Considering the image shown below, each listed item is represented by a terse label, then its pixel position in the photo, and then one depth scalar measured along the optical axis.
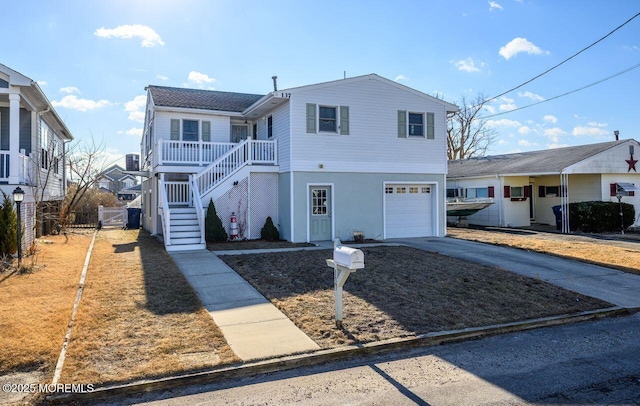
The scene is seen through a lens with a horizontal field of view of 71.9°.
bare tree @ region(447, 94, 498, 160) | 43.88
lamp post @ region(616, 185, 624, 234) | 19.87
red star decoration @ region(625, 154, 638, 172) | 22.17
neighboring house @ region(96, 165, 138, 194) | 62.06
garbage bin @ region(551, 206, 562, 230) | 21.47
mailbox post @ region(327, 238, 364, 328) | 5.79
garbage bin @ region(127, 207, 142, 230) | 22.32
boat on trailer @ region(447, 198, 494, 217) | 22.80
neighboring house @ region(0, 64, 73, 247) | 12.13
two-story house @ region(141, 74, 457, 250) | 15.09
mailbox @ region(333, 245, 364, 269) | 5.77
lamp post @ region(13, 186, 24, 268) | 10.01
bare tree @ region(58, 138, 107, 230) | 23.21
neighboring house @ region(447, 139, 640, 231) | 21.55
